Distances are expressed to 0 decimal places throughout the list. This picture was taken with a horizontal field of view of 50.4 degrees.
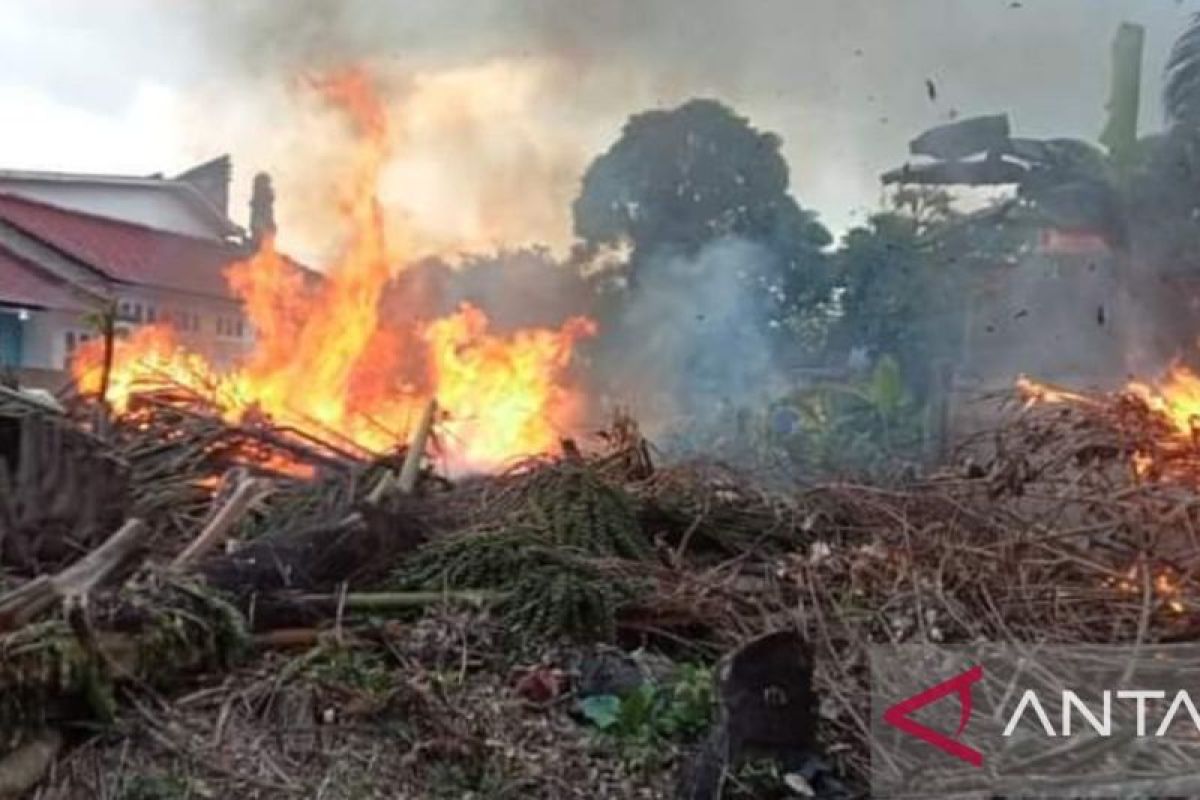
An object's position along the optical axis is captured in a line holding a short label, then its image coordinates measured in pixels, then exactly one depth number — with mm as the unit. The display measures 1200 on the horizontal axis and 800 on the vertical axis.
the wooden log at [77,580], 3893
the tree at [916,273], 15109
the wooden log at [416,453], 6965
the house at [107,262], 16719
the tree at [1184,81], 13445
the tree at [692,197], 19625
